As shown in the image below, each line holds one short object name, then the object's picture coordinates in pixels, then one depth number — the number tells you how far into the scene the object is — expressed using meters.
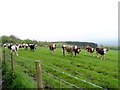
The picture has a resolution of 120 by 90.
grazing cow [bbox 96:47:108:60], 12.26
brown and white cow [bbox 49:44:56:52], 14.21
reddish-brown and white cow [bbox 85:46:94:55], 14.02
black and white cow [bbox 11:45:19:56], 12.93
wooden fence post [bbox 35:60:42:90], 3.21
